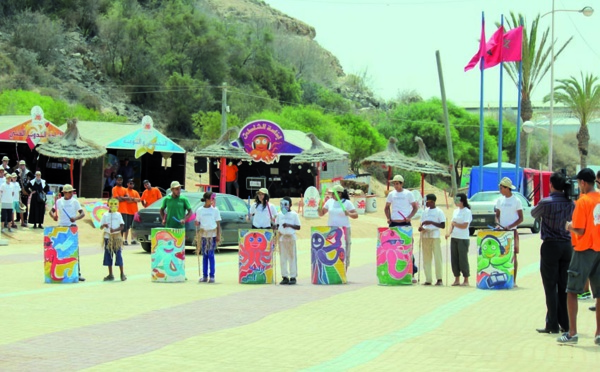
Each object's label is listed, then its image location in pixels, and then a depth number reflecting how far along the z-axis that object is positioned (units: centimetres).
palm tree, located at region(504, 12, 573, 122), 5128
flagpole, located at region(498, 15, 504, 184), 4269
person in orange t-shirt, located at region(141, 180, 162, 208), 2753
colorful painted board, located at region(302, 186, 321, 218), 3481
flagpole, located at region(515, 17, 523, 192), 4422
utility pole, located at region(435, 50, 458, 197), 4506
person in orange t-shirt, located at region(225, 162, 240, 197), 4062
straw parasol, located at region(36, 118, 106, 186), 3244
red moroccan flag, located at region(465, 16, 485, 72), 4116
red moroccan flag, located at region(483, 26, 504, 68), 4156
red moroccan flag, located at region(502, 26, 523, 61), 4122
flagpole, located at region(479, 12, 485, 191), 3975
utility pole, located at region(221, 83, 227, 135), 4631
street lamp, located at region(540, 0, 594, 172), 4946
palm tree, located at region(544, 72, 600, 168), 5884
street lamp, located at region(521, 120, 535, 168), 4288
